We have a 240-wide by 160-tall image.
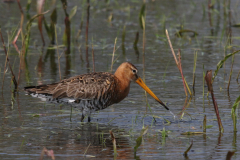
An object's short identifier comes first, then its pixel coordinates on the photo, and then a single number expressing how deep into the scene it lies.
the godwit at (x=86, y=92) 14.45
